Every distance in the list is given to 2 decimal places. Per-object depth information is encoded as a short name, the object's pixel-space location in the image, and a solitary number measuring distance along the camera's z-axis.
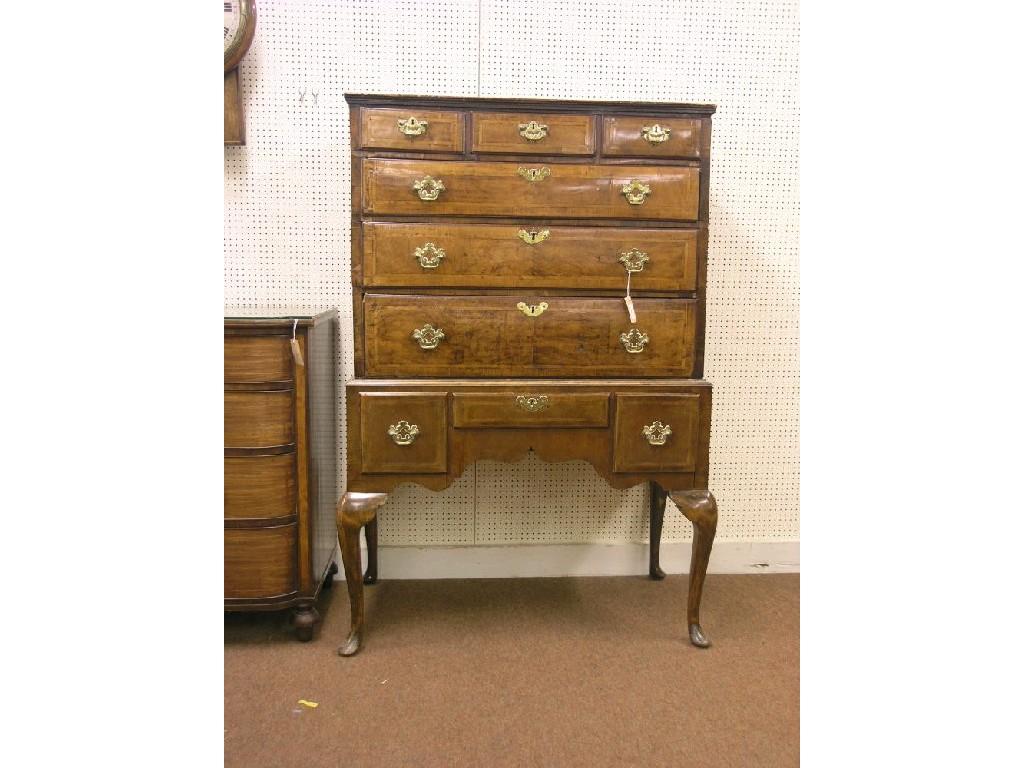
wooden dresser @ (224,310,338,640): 2.30
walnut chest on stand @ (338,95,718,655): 2.32
